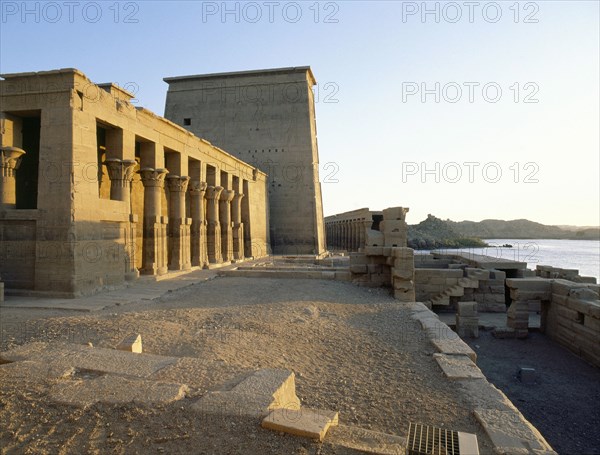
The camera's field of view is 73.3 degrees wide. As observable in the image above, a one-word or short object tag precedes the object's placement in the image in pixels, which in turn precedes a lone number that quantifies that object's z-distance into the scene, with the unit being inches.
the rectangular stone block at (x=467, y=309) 462.9
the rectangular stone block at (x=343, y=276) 464.1
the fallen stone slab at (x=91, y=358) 145.5
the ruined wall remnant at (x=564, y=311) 391.1
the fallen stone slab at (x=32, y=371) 136.4
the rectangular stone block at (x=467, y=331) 463.2
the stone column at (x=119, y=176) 428.4
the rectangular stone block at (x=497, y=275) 585.3
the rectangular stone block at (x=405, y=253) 399.9
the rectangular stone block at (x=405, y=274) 395.8
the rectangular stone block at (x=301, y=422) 101.4
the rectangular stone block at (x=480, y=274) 575.2
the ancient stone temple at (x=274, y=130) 1003.3
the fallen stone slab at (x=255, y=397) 111.7
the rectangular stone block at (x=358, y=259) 453.4
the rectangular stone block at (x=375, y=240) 746.2
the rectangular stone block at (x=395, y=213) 705.0
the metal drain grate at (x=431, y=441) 99.0
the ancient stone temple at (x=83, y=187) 351.3
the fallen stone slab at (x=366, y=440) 98.4
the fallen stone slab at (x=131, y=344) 176.7
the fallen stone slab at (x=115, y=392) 119.6
